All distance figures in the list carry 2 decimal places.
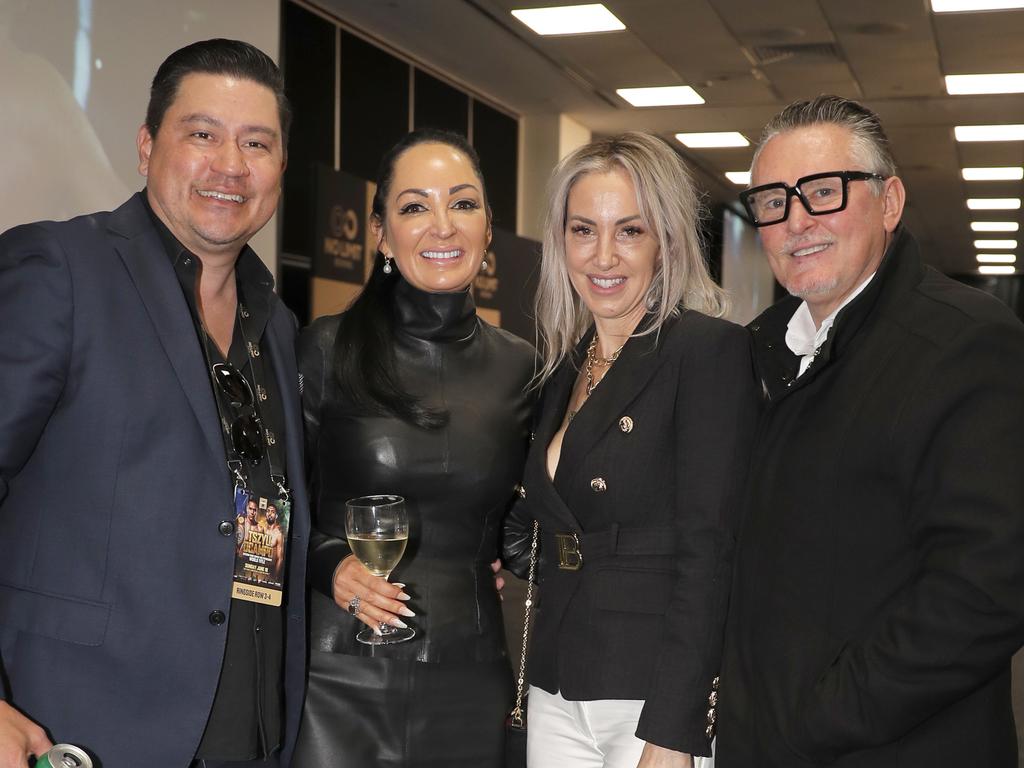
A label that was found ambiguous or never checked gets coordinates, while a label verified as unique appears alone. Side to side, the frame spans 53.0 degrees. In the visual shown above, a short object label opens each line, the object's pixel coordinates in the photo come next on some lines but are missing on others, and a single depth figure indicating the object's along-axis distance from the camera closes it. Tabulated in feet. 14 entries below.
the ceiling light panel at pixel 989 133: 36.37
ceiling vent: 27.78
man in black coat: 4.95
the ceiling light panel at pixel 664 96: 33.22
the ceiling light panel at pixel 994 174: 43.19
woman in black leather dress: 7.41
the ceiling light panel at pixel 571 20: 25.16
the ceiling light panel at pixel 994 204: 50.62
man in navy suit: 5.69
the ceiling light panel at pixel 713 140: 39.78
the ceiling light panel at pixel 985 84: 30.22
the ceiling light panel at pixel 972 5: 23.48
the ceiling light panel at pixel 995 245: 66.54
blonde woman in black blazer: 6.19
